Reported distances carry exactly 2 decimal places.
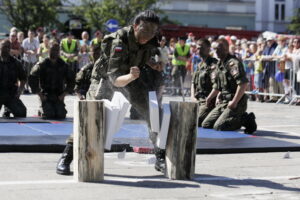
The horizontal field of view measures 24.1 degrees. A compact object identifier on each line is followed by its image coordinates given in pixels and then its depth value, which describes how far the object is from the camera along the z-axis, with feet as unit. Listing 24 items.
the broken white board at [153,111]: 22.26
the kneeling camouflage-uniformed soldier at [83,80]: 40.91
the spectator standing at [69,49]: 71.00
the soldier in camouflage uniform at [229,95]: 36.37
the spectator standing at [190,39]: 82.33
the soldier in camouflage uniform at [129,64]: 22.22
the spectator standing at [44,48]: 69.42
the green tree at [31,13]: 129.59
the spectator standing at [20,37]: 72.34
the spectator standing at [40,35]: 76.07
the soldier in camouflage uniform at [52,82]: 41.93
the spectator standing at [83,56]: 72.49
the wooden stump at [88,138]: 21.47
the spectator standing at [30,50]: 70.74
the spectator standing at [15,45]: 66.54
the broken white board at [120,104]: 21.75
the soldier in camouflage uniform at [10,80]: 41.96
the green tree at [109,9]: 137.68
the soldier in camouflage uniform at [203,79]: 39.01
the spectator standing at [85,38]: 74.54
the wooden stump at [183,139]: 22.57
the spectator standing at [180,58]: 75.05
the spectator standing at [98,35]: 68.33
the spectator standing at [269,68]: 63.87
